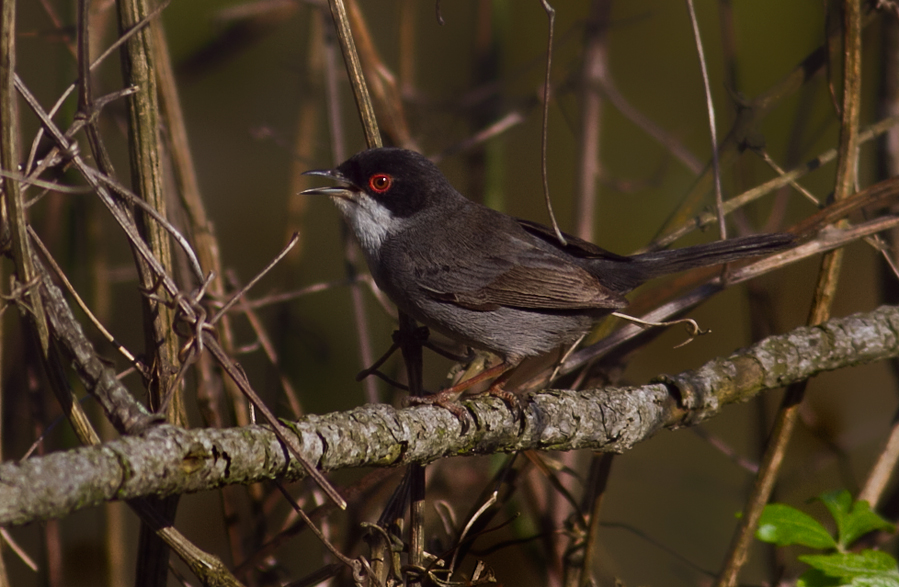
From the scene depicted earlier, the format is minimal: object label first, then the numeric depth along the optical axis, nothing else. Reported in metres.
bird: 6.64
